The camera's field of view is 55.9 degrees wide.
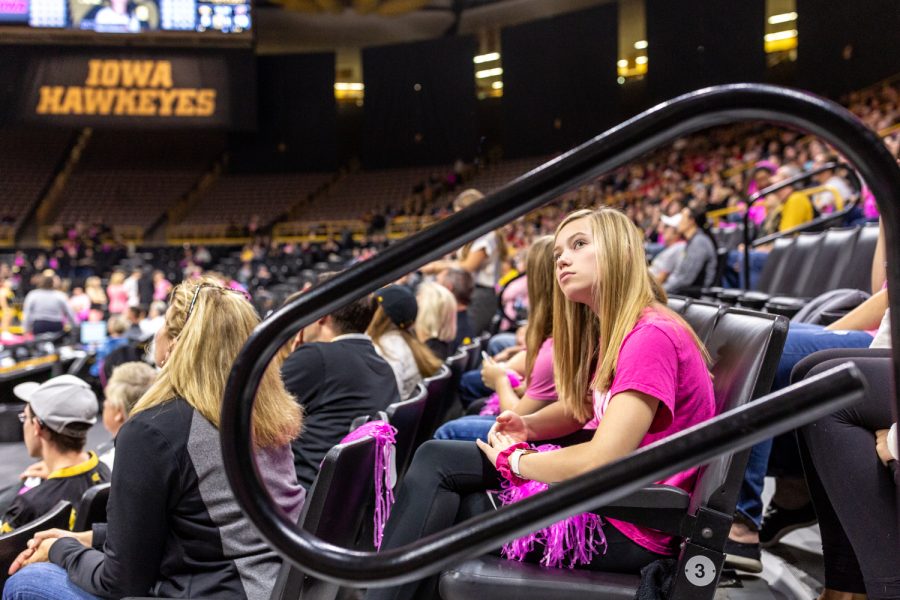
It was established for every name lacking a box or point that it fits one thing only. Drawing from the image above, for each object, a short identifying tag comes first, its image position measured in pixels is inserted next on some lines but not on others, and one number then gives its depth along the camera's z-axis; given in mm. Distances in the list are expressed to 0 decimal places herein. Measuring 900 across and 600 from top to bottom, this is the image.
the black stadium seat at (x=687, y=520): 1427
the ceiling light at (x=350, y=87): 21484
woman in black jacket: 1569
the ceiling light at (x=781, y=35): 15281
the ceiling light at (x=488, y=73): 19219
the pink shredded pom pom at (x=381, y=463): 1742
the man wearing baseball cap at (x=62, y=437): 2510
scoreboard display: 16359
